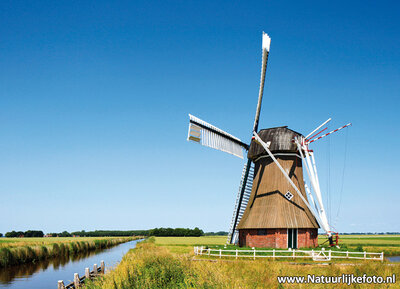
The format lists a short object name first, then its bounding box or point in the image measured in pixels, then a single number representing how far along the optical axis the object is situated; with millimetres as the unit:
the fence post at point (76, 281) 14344
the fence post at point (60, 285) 13031
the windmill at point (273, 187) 23188
